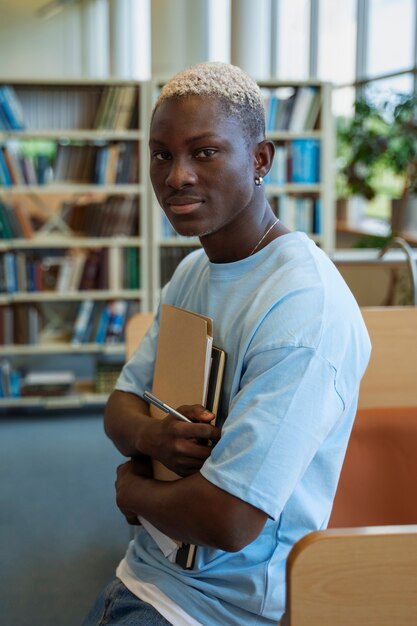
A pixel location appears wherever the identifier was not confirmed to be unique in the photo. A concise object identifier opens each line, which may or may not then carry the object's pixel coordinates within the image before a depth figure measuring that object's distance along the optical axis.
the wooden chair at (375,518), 0.79
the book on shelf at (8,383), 4.38
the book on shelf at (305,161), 4.48
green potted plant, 5.51
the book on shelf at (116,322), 4.51
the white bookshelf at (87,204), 4.33
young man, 0.99
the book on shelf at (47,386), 4.41
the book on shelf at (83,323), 4.48
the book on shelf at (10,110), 4.26
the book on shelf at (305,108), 4.42
